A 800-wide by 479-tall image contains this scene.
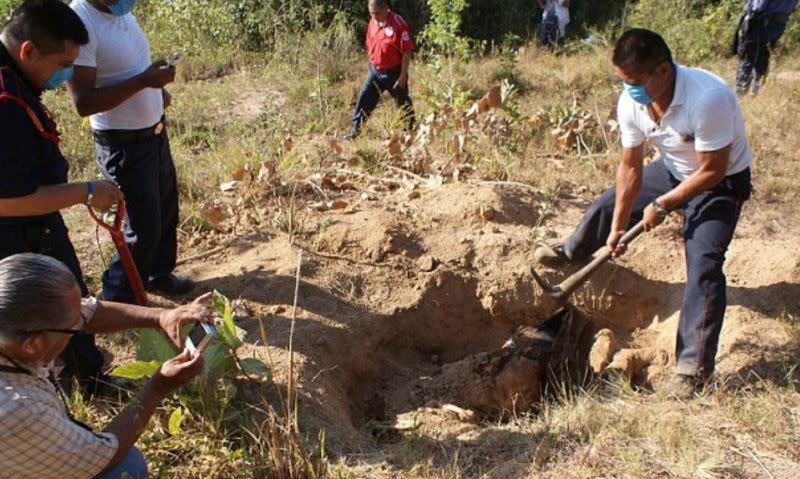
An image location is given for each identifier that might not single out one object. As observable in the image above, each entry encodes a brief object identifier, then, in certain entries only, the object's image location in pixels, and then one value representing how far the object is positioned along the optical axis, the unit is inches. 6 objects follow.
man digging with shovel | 117.8
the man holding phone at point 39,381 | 69.7
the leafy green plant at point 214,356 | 100.6
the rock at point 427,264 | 158.6
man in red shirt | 256.5
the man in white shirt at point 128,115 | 117.0
